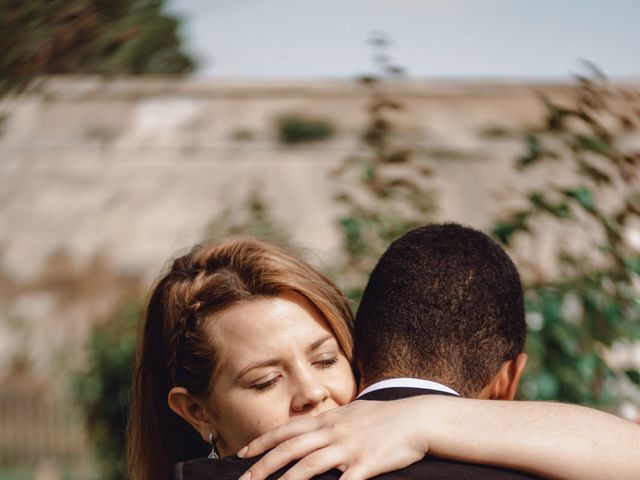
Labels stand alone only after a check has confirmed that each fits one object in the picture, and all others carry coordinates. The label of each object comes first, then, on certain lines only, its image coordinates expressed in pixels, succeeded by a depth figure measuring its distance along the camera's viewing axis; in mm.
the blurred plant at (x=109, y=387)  6762
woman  1806
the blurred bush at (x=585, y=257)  3404
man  1932
